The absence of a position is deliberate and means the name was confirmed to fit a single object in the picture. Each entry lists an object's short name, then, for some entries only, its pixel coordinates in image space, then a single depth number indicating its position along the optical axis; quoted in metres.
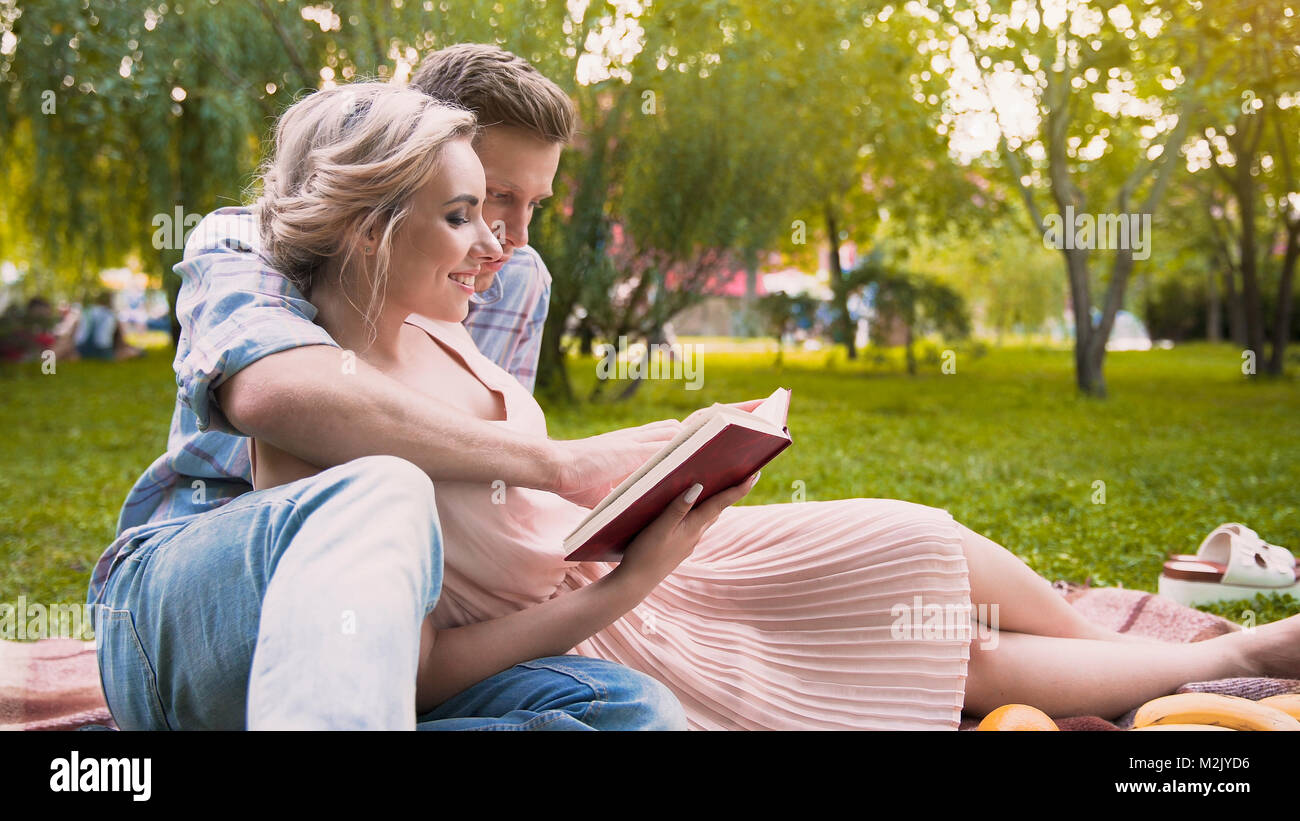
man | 1.33
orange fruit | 2.21
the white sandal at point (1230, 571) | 3.57
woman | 1.85
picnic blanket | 2.44
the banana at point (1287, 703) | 2.20
